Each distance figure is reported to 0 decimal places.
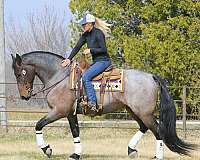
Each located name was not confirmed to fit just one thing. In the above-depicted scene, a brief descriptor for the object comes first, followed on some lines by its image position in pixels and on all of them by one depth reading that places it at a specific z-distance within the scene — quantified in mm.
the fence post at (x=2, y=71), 29111
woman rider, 16828
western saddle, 17187
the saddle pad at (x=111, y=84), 17109
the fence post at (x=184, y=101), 26547
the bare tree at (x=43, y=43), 62031
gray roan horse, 17000
